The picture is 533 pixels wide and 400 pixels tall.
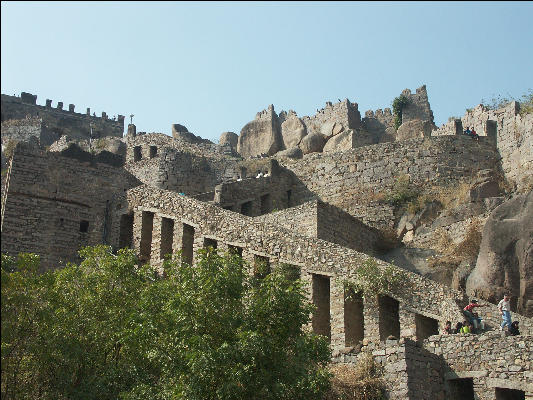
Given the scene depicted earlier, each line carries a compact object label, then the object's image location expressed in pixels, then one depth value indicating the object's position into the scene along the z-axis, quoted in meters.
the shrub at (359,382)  18.14
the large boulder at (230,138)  56.23
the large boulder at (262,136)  51.50
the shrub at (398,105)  49.78
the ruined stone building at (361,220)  19.31
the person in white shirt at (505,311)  19.75
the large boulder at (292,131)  51.06
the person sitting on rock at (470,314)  20.34
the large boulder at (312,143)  46.41
